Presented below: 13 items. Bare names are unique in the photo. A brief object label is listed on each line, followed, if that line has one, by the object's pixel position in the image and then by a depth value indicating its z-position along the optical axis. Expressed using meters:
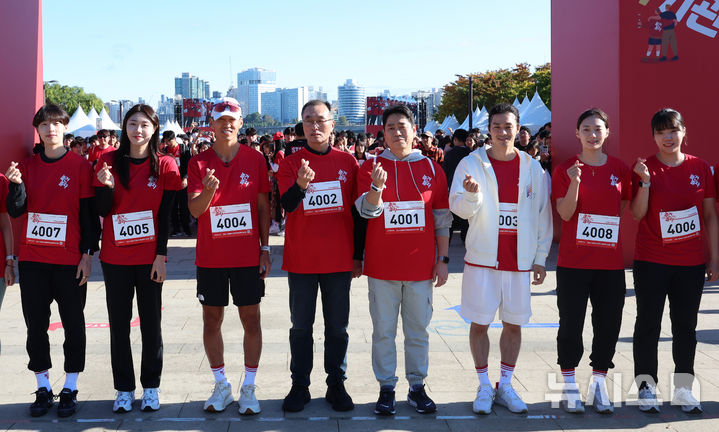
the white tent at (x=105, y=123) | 32.82
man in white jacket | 4.23
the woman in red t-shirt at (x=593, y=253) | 4.23
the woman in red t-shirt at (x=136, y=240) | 4.21
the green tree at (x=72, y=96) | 84.82
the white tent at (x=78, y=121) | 30.02
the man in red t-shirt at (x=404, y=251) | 4.18
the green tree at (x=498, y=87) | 58.62
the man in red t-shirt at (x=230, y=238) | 4.19
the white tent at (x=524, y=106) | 29.62
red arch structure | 9.20
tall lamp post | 34.16
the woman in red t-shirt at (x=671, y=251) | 4.26
